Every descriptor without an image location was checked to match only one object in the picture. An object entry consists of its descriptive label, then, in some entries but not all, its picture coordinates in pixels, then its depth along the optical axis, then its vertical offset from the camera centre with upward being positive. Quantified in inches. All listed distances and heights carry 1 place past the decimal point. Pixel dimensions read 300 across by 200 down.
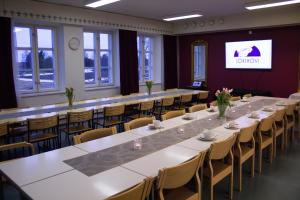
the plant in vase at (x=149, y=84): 253.7 -6.8
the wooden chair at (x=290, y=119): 183.9 -32.8
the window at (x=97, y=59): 308.2 +22.9
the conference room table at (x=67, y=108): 165.6 -21.7
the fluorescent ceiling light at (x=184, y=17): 299.2 +69.2
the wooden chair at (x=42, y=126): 152.0 -28.4
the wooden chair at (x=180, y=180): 75.9 -31.3
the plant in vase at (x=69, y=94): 197.9 -12.1
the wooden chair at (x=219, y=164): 99.2 -37.6
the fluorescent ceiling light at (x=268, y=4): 225.3 +64.1
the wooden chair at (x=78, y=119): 169.6 -27.4
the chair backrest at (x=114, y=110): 187.3 -24.0
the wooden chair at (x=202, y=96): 270.2 -20.1
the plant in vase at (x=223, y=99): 153.1 -13.4
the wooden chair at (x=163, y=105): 228.1 -24.5
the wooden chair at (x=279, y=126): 161.0 -34.3
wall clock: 269.6 +35.8
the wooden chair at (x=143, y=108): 209.0 -24.7
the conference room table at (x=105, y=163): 69.6 -28.2
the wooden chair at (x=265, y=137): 141.0 -35.4
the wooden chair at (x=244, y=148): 120.3 -36.6
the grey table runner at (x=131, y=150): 85.4 -27.6
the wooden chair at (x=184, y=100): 250.0 -22.6
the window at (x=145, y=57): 363.6 +27.7
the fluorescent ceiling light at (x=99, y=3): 215.3 +63.6
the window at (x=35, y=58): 254.4 +20.0
